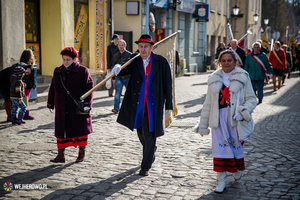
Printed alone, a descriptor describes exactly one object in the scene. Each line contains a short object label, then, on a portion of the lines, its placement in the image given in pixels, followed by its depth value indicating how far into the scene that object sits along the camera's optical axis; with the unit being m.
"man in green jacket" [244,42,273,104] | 12.62
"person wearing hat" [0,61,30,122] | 9.51
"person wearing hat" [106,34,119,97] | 13.05
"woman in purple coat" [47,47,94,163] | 6.05
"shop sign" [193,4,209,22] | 27.36
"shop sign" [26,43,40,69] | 14.75
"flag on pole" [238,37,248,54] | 17.19
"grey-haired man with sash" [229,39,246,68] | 12.77
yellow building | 12.20
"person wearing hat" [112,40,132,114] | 10.82
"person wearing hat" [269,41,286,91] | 17.59
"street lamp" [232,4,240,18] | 32.06
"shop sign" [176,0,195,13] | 24.25
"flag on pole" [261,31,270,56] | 21.98
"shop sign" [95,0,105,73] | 16.67
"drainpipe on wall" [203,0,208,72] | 29.69
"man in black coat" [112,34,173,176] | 5.62
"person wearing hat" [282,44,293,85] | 21.66
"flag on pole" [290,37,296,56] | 29.44
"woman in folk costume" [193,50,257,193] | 5.00
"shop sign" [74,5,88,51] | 16.19
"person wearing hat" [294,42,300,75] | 27.05
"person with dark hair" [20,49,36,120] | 9.43
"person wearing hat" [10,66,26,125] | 9.05
